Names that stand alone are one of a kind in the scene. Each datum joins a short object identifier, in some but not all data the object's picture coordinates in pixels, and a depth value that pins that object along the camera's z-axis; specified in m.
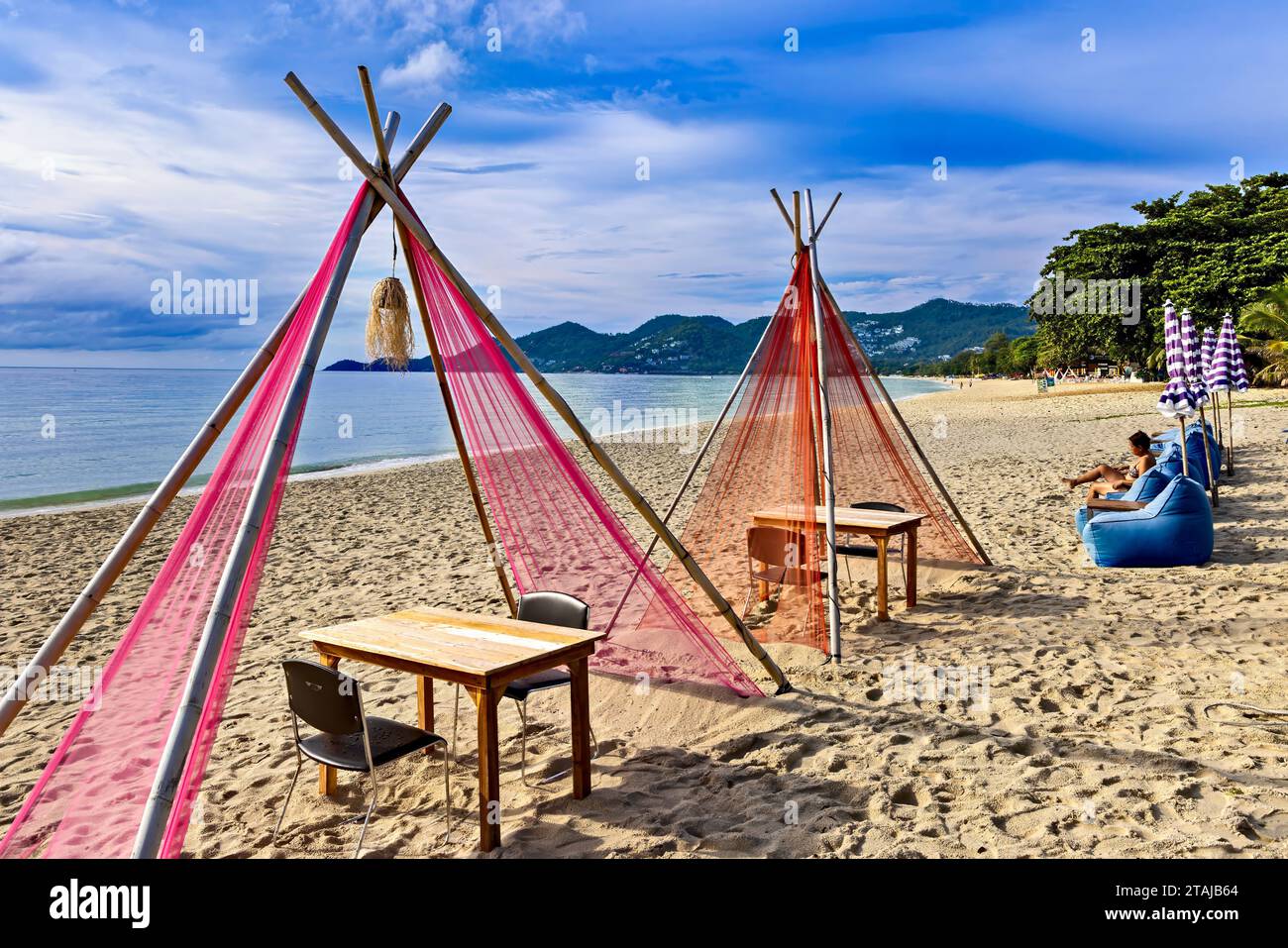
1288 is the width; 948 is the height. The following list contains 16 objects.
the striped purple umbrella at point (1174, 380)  8.70
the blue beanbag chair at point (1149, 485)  7.80
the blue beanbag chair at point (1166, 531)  7.01
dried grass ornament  4.54
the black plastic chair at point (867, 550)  6.69
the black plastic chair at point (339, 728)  3.25
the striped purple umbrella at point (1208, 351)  11.98
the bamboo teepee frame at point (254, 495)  2.73
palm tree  28.19
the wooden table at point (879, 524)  5.99
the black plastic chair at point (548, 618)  4.10
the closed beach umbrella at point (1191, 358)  9.49
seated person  9.00
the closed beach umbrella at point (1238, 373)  11.58
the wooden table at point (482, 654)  3.36
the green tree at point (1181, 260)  33.25
